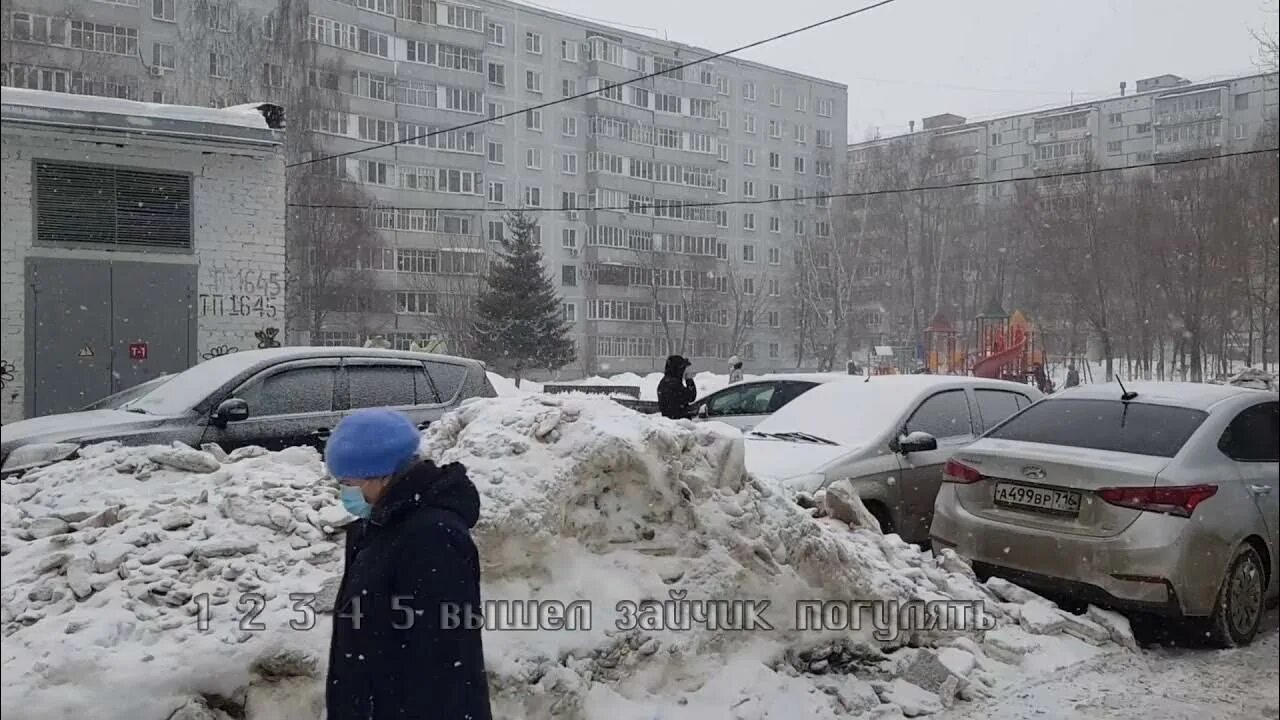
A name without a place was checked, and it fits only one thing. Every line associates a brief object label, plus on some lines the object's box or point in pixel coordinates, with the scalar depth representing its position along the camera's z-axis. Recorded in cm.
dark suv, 580
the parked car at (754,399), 913
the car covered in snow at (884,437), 652
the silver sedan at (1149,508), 486
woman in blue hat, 221
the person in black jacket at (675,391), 948
